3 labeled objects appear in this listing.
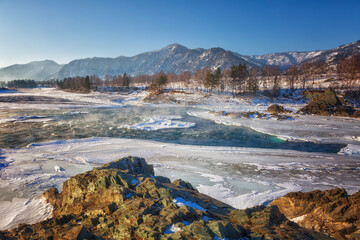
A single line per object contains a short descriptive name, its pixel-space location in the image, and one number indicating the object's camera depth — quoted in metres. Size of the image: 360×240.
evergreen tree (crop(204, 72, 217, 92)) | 74.31
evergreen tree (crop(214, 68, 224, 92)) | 75.06
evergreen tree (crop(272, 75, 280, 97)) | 66.89
